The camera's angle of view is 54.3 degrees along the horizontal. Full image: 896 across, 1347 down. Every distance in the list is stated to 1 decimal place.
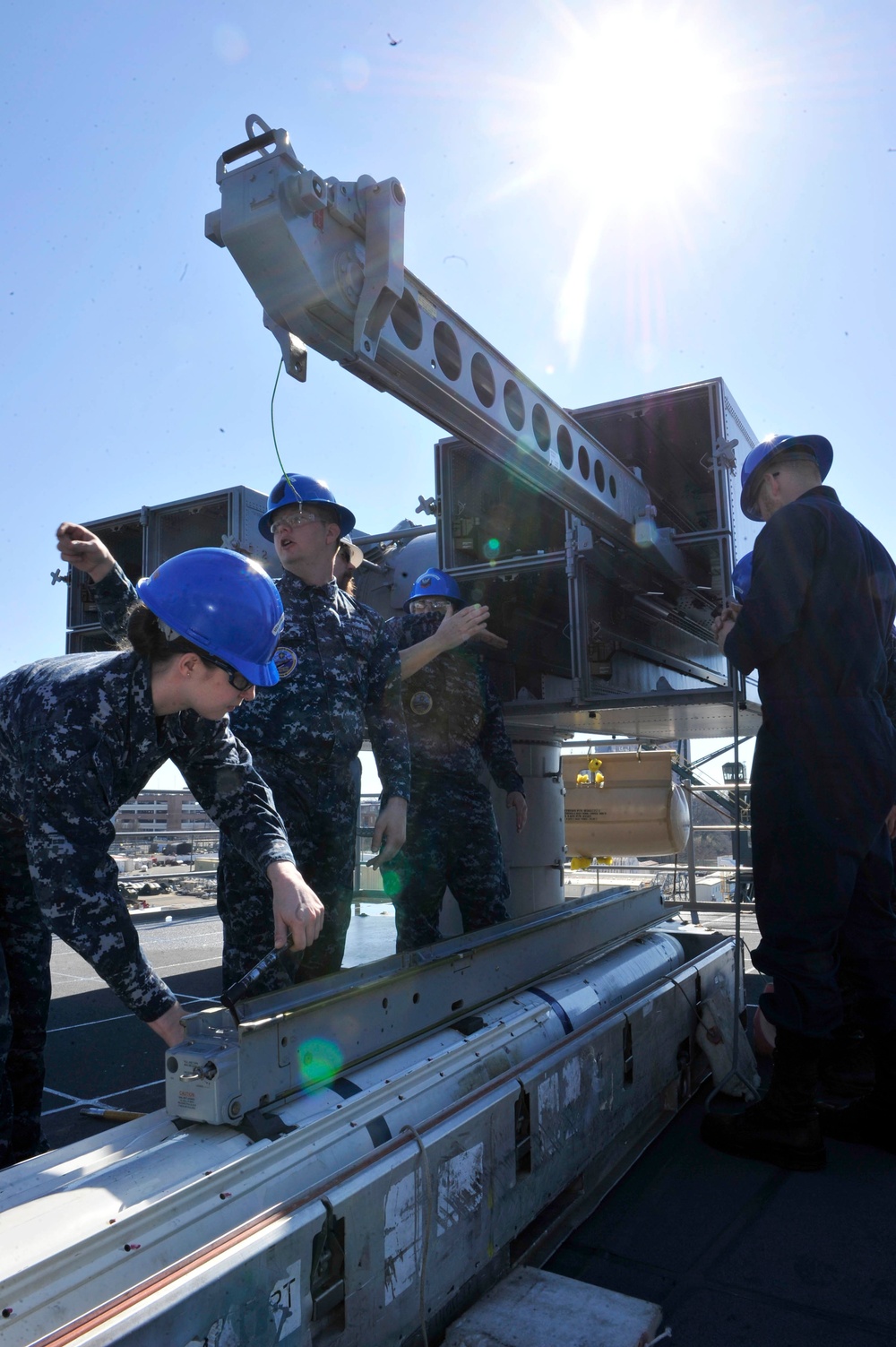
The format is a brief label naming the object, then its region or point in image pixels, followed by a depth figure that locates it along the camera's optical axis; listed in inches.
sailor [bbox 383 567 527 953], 131.3
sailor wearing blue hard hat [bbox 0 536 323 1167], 57.9
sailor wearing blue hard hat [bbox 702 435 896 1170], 89.8
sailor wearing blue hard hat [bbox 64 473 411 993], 91.2
